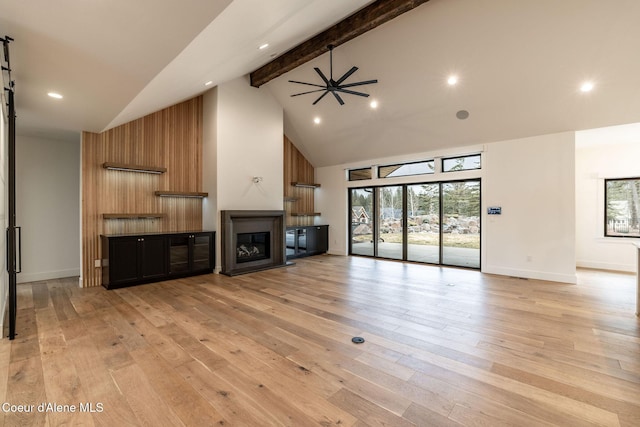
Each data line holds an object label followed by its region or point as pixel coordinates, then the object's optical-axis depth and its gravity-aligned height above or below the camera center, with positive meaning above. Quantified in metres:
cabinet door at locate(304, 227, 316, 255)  8.56 -0.83
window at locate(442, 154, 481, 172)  6.48 +1.12
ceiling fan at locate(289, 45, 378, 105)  4.98 +2.16
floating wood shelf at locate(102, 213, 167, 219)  5.25 -0.07
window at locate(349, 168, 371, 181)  8.42 +1.12
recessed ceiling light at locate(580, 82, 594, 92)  4.64 +2.00
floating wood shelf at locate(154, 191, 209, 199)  5.84 +0.39
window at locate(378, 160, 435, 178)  7.25 +1.12
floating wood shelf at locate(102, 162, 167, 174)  5.25 +0.84
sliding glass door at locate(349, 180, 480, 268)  6.76 -0.27
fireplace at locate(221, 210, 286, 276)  6.05 -0.65
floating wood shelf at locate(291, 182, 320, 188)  8.72 +0.85
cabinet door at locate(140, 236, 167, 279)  5.18 -0.80
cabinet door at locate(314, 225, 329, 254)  8.89 -0.82
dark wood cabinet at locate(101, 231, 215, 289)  4.92 -0.81
